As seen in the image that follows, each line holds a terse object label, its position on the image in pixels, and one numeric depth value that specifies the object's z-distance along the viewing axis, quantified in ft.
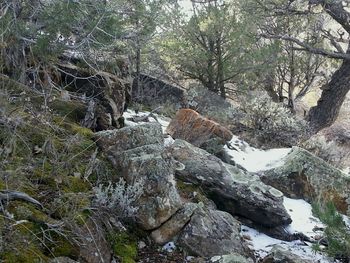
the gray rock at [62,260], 8.31
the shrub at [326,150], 26.32
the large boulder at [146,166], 11.37
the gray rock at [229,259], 10.44
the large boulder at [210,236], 11.41
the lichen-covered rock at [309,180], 18.19
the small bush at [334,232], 12.37
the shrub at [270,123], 28.53
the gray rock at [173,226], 11.32
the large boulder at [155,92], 27.04
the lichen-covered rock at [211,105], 28.94
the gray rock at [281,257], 11.63
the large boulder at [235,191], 14.61
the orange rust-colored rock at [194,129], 20.53
